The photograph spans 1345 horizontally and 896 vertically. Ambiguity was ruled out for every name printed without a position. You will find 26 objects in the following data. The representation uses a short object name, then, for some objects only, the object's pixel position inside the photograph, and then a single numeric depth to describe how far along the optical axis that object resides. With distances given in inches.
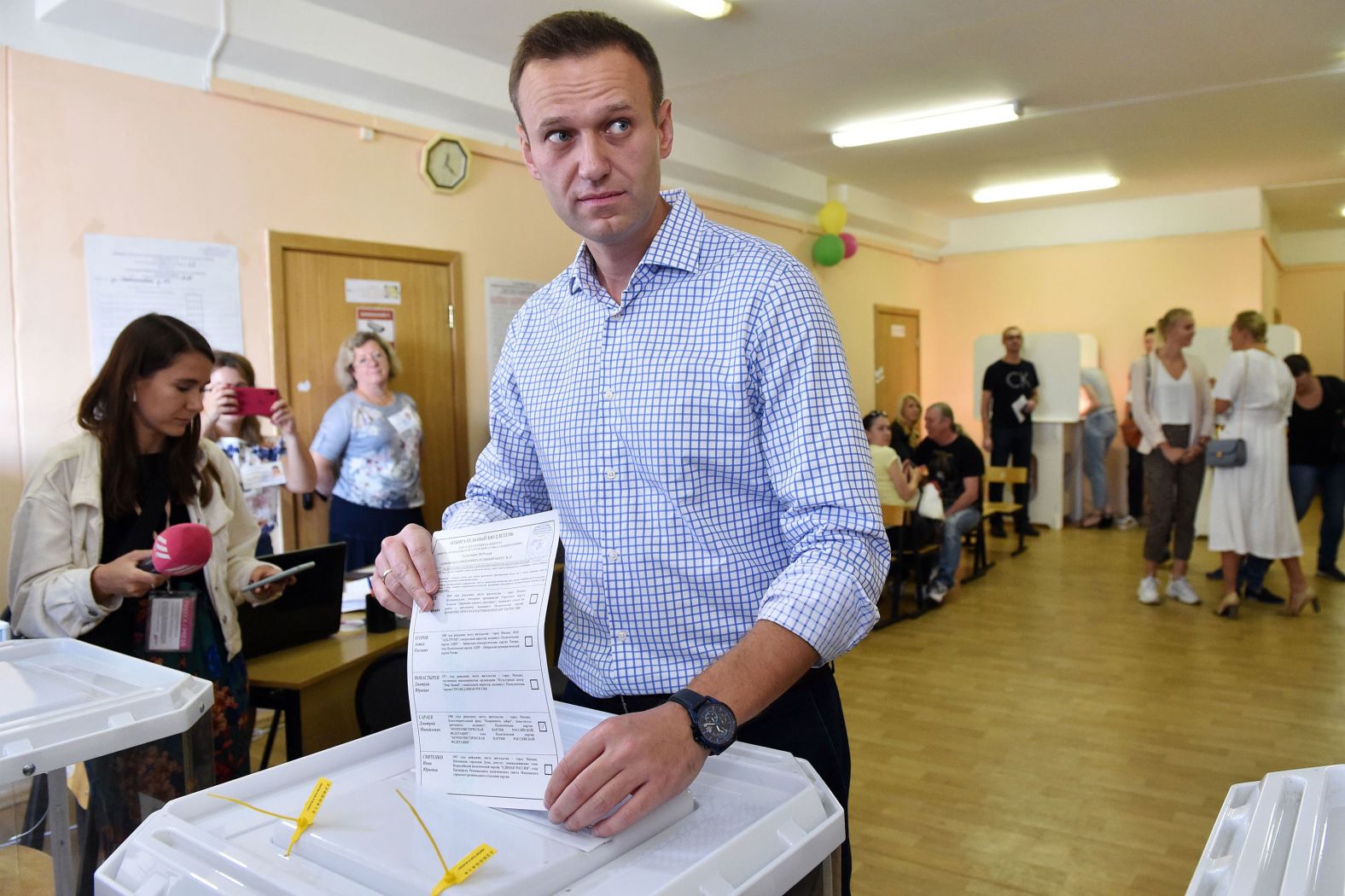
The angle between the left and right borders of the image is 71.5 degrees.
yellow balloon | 318.3
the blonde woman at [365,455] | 165.2
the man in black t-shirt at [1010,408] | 338.3
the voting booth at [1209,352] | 325.4
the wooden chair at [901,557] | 217.9
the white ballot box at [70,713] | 49.1
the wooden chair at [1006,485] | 279.0
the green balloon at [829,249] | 319.0
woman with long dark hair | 79.0
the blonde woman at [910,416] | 292.4
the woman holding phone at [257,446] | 144.5
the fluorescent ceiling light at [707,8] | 167.3
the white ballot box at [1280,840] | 29.0
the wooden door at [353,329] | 166.4
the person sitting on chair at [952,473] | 244.1
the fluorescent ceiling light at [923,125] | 242.2
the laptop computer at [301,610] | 102.9
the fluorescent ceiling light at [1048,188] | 335.3
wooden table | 96.6
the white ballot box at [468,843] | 29.9
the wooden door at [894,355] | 370.0
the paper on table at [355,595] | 121.2
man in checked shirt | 39.1
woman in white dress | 207.8
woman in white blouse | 220.4
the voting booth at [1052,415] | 341.4
